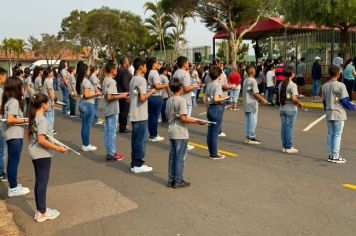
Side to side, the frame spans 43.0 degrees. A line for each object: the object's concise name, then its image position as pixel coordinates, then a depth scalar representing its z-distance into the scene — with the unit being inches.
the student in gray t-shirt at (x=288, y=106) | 319.6
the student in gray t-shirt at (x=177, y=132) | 241.9
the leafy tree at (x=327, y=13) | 682.2
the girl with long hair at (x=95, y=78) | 389.1
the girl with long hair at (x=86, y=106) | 337.7
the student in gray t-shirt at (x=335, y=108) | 290.7
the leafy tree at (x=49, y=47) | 2353.6
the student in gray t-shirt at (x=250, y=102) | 363.2
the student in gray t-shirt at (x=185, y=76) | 341.1
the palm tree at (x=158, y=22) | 1700.3
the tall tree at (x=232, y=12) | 1172.5
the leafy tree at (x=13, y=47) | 2559.1
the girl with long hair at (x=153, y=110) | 368.5
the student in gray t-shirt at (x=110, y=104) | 307.1
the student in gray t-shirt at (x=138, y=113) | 277.3
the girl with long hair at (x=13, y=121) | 233.9
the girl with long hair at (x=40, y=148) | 196.7
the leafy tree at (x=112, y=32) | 1892.2
